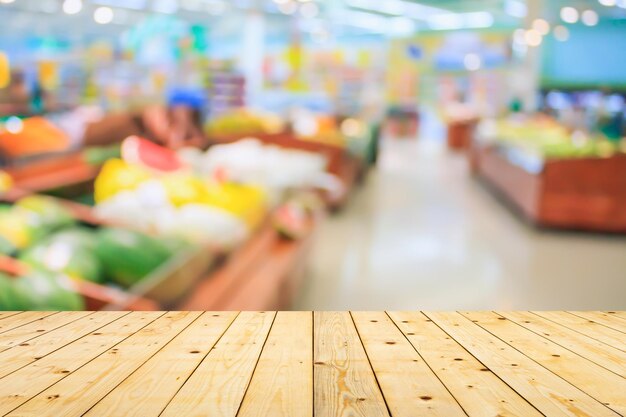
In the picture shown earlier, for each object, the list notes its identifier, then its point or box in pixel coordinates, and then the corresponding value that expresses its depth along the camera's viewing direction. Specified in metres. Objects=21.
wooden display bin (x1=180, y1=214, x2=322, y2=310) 2.34
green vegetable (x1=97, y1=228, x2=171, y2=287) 2.19
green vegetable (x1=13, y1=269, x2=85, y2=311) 2.08
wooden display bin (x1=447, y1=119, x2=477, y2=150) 5.86
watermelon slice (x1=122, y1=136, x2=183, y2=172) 2.87
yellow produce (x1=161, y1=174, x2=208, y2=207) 2.64
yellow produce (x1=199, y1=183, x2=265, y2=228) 2.75
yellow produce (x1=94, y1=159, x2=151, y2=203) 2.58
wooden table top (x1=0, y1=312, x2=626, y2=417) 1.67
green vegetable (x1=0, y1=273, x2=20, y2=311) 2.12
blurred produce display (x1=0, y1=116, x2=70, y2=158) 2.48
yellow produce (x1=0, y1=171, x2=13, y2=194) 2.34
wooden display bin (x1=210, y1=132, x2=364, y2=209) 4.67
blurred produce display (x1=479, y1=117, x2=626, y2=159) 5.68
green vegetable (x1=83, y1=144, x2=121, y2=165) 2.74
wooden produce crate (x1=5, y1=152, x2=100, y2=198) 2.41
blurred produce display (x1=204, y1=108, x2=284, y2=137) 4.30
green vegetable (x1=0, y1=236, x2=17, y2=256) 2.16
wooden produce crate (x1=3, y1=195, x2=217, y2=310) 2.03
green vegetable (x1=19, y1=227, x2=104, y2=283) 2.09
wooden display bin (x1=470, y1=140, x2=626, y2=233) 4.80
